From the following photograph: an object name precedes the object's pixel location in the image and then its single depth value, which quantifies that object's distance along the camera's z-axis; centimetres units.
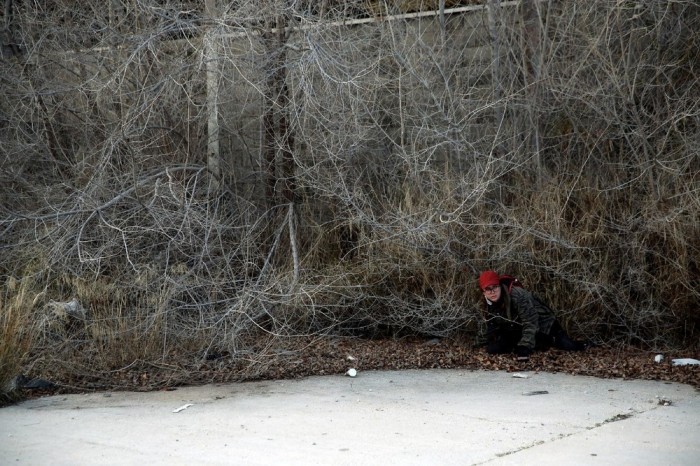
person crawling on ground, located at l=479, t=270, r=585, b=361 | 1731
